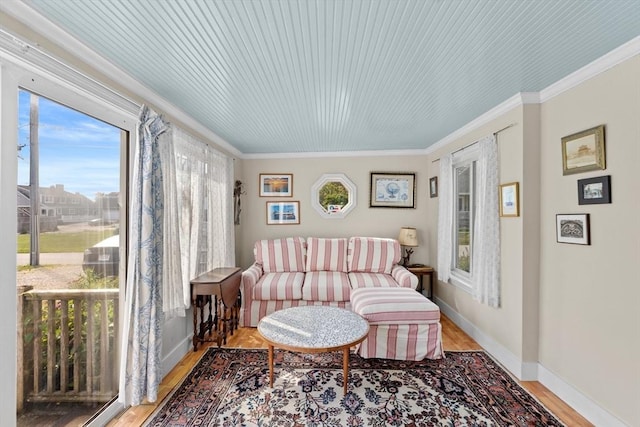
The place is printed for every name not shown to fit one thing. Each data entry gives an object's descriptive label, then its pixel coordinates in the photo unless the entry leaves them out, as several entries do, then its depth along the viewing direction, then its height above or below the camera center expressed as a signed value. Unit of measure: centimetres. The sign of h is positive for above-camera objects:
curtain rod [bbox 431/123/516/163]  245 +76
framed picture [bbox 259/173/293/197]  445 +47
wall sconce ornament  404 +20
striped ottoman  260 -109
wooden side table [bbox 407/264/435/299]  388 -78
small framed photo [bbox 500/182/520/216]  239 +13
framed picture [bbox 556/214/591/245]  191 -10
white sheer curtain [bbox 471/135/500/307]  263 -14
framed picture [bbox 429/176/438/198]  399 +39
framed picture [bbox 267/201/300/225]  445 +1
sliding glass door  145 -27
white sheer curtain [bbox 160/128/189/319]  234 -22
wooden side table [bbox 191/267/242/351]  271 -91
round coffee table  206 -93
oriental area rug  189 -135
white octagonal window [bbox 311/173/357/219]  439 +28
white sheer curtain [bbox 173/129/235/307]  271 +7
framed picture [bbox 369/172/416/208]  431 +36
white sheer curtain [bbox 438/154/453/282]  354 -6
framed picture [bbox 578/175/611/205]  176 +15
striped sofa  337 -78
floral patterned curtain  196 -54
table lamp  400 -36
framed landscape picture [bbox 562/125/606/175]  181 +42
